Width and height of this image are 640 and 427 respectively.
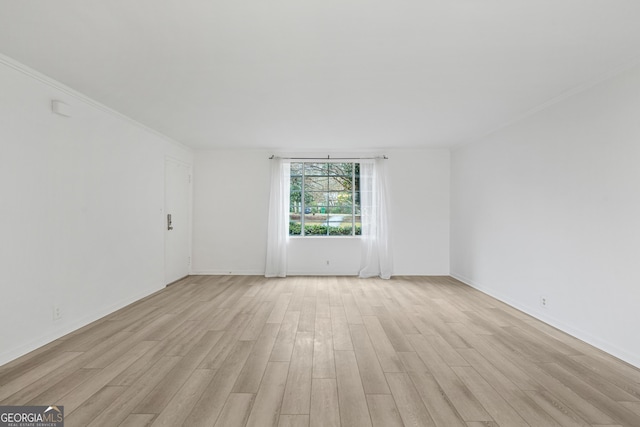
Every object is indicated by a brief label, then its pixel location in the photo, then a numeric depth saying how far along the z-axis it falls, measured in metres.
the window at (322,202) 6.47
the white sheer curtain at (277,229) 6.14
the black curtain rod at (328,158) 6.20
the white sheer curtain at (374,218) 6.12
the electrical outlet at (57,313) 3.06
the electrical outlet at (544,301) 3.63
